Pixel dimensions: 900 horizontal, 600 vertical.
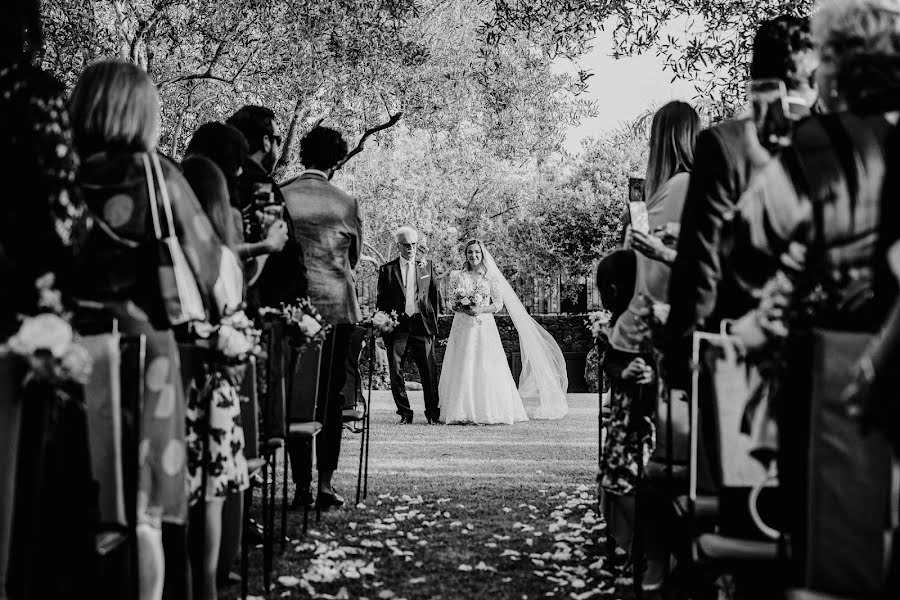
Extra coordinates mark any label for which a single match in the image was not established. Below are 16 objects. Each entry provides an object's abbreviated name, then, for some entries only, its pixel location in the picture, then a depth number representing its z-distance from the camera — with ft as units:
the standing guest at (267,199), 19.84
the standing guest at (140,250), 11.80
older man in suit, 50.14
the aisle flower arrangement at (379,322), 29.76
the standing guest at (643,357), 17.17
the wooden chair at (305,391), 20.90
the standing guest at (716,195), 12.53
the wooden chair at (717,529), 11.05
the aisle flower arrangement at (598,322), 20.04
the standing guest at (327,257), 25.27
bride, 50.34
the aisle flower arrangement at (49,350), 8.41
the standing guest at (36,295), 8.82
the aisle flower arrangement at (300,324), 19.63
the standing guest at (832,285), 8.29
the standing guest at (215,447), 14.15
